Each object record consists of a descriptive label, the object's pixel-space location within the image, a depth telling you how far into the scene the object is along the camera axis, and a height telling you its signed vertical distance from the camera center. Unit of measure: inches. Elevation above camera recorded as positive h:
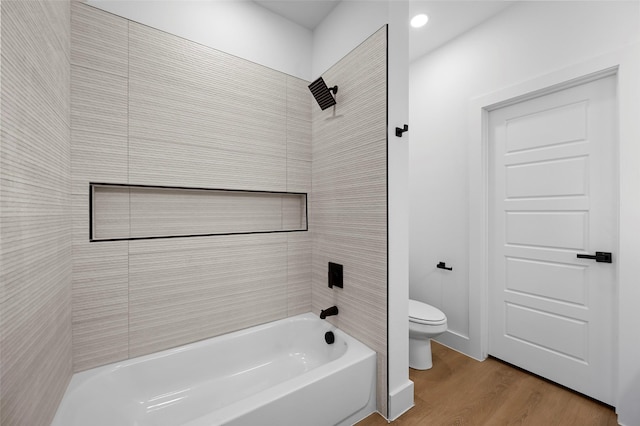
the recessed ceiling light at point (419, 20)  80.7 +59.5
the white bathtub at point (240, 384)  46.4 -36.6
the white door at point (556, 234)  63.6 -6.1
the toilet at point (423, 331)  75.6 -34.3
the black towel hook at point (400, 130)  60.0 +18.5
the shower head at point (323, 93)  70.7 +32.4
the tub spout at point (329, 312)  71.9 -27.3
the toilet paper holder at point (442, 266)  92.4 -19.4
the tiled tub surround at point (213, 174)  54.1 +9.4
